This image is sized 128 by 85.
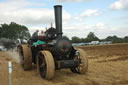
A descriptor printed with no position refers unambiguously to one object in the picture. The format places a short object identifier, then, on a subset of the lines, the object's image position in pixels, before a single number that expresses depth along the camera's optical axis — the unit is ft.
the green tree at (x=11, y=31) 157.38
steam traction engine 21.30
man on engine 27.62
